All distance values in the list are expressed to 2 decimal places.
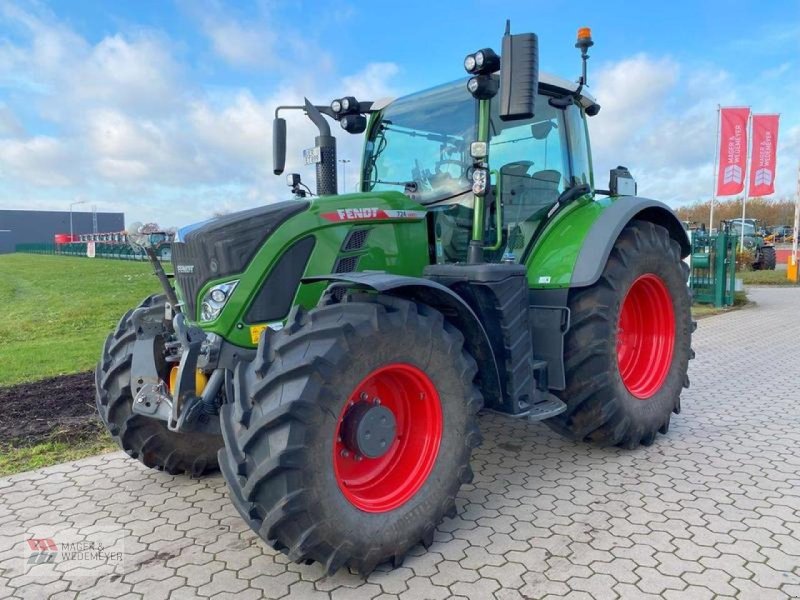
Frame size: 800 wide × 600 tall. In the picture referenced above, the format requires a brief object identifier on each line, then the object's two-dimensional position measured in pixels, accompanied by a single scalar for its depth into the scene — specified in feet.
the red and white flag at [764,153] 65.00
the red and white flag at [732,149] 64.08
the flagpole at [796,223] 64.80
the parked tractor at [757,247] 79.46
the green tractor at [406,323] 8.74
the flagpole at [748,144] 64.23
